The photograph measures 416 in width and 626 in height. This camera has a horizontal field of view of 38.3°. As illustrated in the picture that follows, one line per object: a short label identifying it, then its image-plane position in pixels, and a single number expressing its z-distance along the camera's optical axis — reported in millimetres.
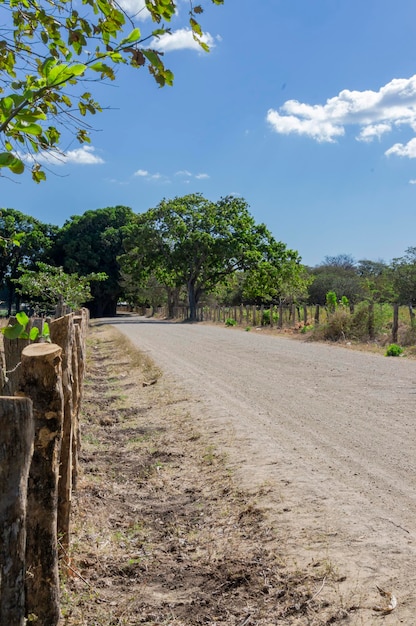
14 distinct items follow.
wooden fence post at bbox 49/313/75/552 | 3840
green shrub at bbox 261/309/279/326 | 33844
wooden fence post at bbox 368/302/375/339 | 20219
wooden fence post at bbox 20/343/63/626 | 2938
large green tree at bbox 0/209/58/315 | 57812
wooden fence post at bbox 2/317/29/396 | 4553
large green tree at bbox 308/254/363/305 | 52125
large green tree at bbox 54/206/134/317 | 60750
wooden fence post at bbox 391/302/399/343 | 18578
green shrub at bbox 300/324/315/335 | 25278
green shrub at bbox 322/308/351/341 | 20734
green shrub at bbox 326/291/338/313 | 23744
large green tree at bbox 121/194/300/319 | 46344
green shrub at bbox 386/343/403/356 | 16312
